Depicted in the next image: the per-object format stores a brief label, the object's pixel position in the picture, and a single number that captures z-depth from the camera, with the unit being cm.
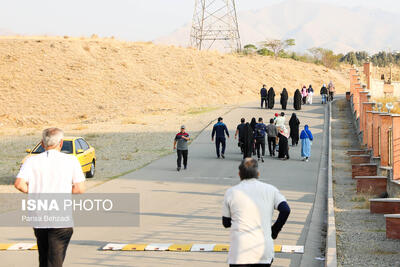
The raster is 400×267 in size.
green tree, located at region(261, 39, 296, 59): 11084
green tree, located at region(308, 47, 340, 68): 10370
